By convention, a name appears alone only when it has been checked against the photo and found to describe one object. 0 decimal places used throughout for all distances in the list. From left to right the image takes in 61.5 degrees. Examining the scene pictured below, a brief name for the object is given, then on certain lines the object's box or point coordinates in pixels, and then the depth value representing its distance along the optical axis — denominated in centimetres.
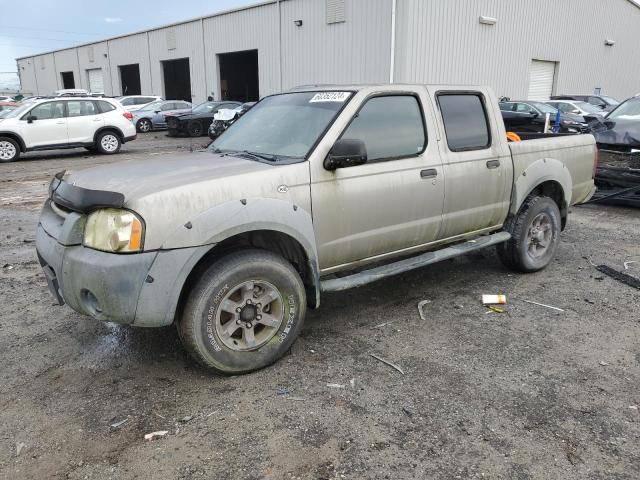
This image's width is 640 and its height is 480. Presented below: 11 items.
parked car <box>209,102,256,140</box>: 1541
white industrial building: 2148
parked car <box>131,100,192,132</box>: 2491
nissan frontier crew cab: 300
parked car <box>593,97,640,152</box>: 860
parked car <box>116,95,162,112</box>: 2630
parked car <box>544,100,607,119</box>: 1877
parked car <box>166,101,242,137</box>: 2180
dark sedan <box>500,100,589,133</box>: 1549
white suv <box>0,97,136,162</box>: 1446
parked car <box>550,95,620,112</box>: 2219
